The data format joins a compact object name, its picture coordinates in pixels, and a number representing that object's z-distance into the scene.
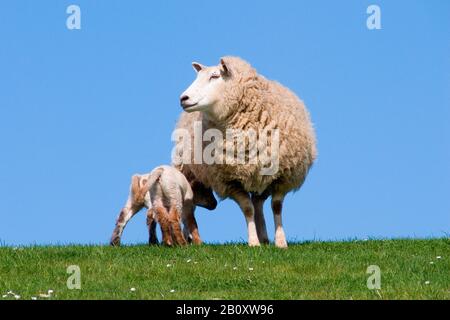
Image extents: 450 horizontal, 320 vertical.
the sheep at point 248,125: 14.05
